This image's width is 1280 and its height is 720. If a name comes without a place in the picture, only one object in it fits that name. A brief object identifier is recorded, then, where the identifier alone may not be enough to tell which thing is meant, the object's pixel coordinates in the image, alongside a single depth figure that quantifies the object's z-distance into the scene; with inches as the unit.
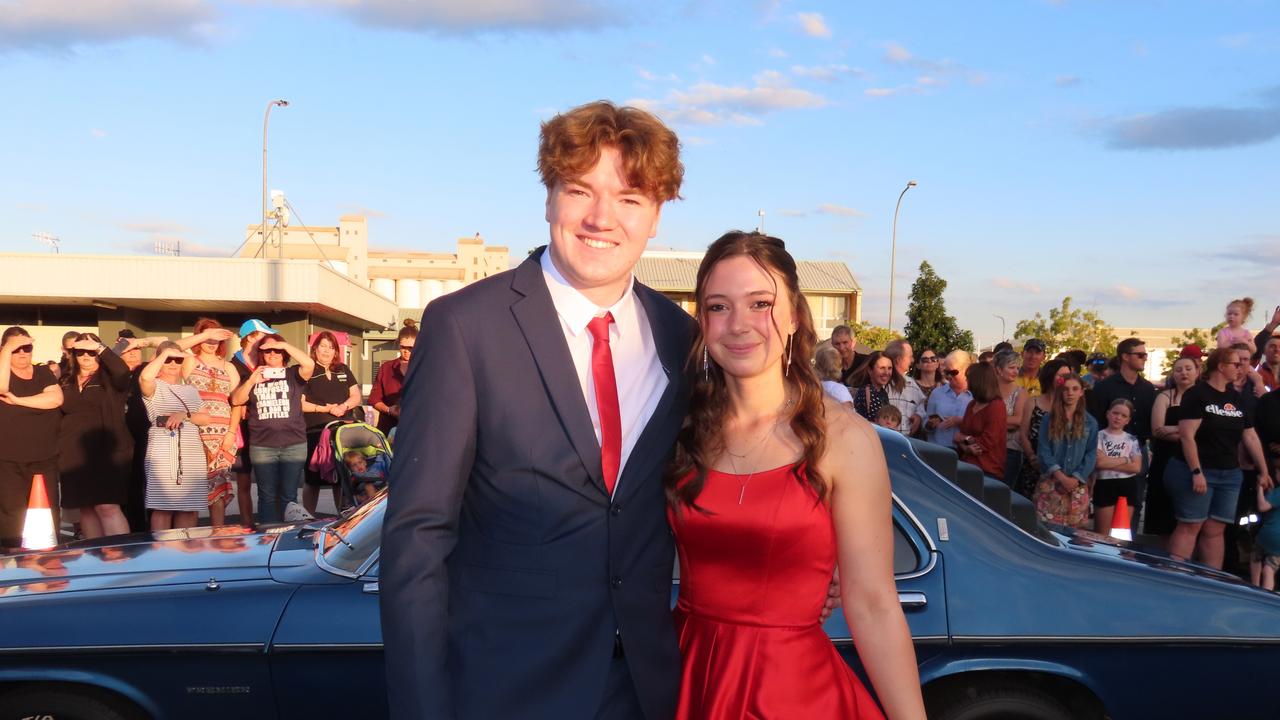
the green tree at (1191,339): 1333.3
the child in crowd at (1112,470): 284.4
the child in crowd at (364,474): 261.0
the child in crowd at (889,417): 253.9
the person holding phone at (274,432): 295.1
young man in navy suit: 67.2
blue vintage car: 119.4
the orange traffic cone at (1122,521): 207.2
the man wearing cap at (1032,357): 331.0
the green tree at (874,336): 1427.2
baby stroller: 261.9
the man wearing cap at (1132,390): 323.6
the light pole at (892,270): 1352.1
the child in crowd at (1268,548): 270.4
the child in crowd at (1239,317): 366.9
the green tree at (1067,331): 1278.3
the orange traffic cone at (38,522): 205.0
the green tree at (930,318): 972.6
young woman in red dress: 83.7
